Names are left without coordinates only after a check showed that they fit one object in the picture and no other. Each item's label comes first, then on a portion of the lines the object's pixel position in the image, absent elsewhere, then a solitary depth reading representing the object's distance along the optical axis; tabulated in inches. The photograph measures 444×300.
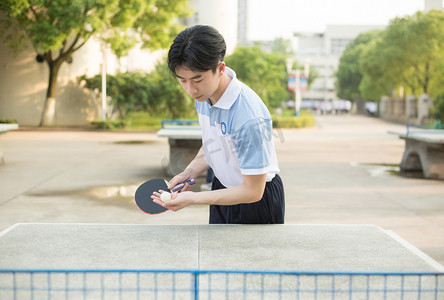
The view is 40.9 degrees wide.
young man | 98.6
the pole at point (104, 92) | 1020.9
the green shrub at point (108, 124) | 981.2
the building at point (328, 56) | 4023.1
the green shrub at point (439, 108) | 1220.7
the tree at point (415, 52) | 1397.6
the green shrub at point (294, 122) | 1132.1
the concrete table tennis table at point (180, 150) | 428.5
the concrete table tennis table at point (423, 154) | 434.9
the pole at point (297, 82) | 1471.7
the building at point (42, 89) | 1071.6
